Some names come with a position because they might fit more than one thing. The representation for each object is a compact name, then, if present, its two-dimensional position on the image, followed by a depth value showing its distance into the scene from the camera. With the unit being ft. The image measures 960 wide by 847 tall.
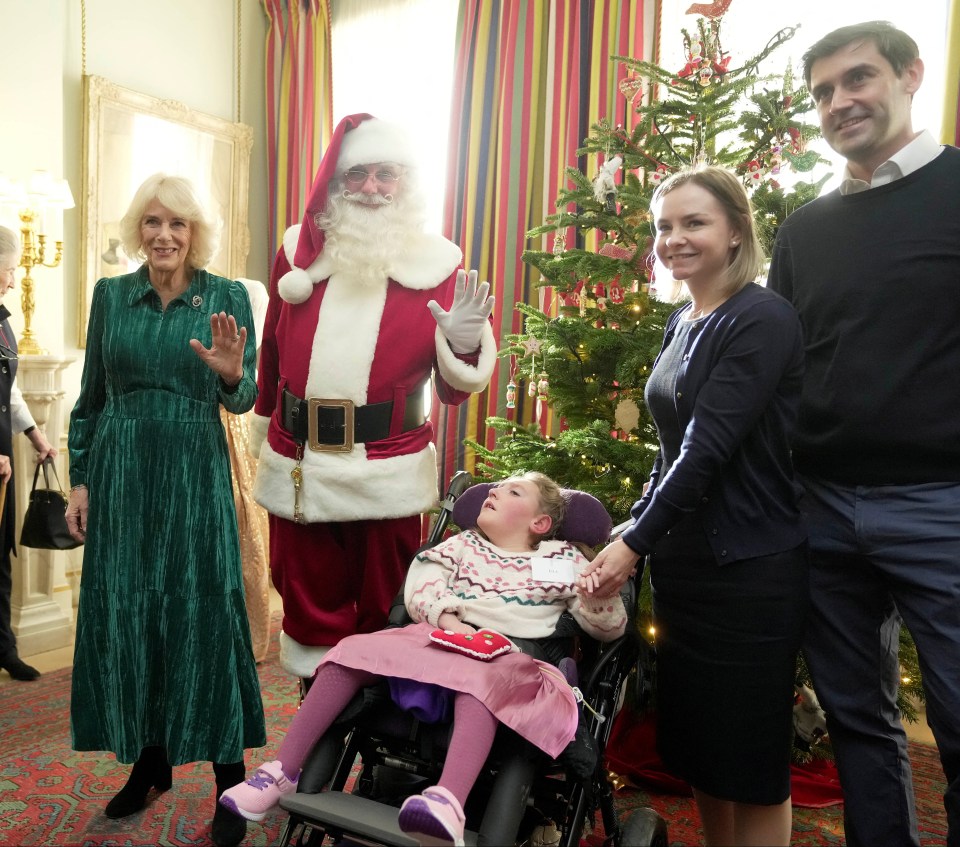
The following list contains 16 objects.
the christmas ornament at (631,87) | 9.50
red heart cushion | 5.62
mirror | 14.60
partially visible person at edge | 10.68
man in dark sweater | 5.32
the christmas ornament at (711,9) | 8.59
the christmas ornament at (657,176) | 8.51
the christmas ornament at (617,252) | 8.95
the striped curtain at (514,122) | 13.10
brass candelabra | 12.30
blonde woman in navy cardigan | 5.26
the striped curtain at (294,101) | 16.51
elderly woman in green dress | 7.12
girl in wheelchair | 5.18
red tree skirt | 8.51
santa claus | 7.45
